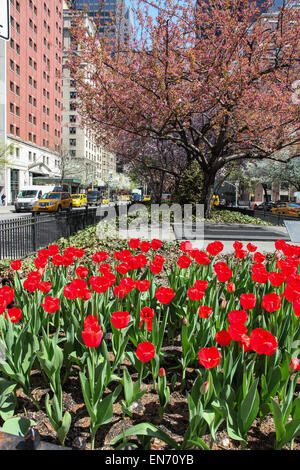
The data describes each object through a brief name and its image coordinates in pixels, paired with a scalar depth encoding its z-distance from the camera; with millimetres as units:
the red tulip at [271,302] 2295
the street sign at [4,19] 3127
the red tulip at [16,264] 3391
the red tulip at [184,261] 3380
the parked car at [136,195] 80312
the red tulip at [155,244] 4012
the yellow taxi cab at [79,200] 44250
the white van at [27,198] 30078
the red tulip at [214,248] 3750
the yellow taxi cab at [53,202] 28895
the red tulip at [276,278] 2777
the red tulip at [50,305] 2338
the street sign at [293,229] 8258
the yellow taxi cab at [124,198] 81838
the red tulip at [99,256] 3445
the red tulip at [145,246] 3844
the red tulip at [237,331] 1861
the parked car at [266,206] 43288
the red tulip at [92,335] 1851
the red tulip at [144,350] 1858
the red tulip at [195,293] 2514
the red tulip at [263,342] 1764
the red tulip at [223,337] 1962
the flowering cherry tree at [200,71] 14375
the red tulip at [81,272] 3145
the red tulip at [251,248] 4064
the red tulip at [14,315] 2469
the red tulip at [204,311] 2369
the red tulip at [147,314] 2328
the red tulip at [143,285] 2669
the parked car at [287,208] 33069
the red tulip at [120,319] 2070
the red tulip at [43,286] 2721
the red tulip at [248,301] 2376
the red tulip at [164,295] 2431
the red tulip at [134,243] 4178
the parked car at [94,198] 50281
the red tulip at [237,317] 1950
